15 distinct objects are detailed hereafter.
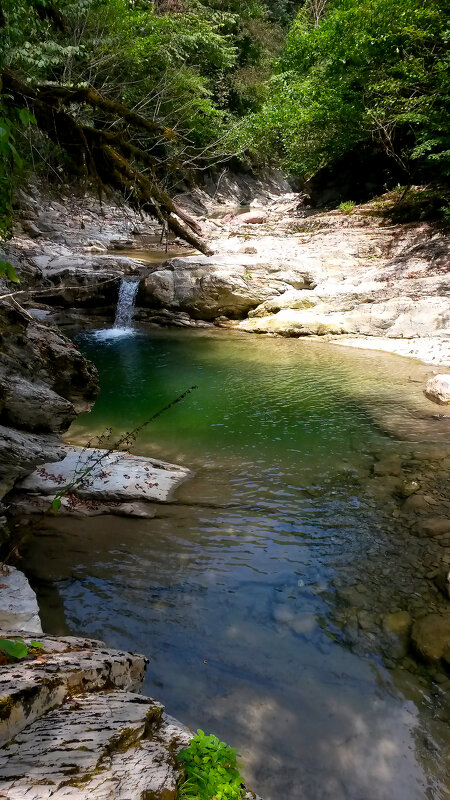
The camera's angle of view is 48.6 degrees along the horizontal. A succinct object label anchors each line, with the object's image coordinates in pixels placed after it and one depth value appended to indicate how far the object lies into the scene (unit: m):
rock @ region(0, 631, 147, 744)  1.93
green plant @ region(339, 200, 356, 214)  19.53
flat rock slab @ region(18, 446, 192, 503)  5.88
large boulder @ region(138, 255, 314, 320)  14.22
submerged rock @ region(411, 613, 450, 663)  3.75
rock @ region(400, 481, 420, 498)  6.07
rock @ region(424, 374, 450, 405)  8.77
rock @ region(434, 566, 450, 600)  4.40
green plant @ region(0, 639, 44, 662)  2.01
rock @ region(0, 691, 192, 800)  1.58
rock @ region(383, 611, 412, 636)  4.03
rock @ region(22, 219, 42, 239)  19.41
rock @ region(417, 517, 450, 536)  5.27
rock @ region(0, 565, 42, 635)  3.47
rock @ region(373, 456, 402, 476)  6.62
